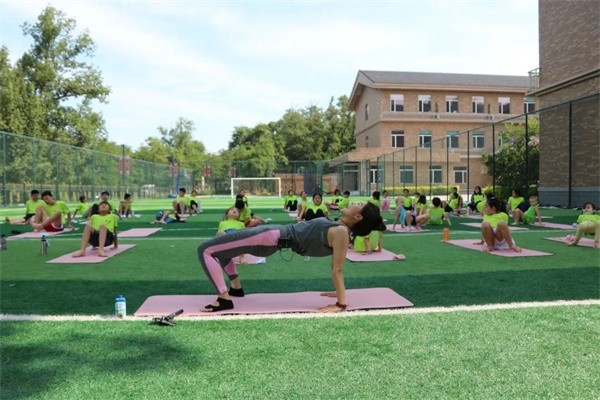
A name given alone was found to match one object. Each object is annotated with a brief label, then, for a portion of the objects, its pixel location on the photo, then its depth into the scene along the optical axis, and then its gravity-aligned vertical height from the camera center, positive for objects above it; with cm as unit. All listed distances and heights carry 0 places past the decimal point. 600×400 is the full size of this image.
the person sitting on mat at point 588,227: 812 -75
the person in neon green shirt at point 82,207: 1337 -51
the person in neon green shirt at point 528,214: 1236 -80
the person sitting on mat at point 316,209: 990 -48
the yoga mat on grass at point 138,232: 1081 -100
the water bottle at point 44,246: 785 -89
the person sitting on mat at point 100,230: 752 -64
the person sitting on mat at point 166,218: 1427 -89
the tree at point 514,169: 2245 +64
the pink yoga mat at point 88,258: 702 -100
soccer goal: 4512 -5
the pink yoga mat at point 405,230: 1136 -106
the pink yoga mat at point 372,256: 723 -106
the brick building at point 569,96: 1747 +342
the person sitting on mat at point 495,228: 765 -70
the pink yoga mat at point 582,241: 835 -104
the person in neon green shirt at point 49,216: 1117 -60
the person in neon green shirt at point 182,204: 1736 -59
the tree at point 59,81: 3662 +806
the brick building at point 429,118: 3941 +535
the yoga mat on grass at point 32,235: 1023 -95
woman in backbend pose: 427 -48
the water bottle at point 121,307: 417 -99
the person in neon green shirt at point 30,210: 1311 -54
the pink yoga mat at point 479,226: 1139 -106
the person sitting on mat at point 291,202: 1962 -64
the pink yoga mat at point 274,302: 439 -109
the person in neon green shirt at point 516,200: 1290 -46
